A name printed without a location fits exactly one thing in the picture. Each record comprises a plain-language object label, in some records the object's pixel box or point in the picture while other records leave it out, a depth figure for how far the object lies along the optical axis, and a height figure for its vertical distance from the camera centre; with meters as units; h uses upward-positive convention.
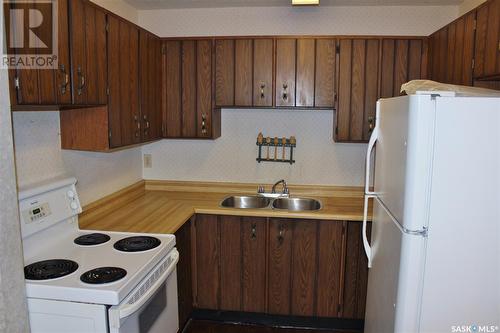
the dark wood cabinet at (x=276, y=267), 2.92 -1.11
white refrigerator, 1.45 -0.35
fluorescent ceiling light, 2.72 +0.81
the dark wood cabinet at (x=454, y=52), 2.30 +0.45
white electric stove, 1.61 -0.70
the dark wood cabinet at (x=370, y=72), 3.06 +0.38
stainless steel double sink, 3.35 -0.71
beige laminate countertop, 2.63 -0.68
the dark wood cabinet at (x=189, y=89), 3.23 +0.23
